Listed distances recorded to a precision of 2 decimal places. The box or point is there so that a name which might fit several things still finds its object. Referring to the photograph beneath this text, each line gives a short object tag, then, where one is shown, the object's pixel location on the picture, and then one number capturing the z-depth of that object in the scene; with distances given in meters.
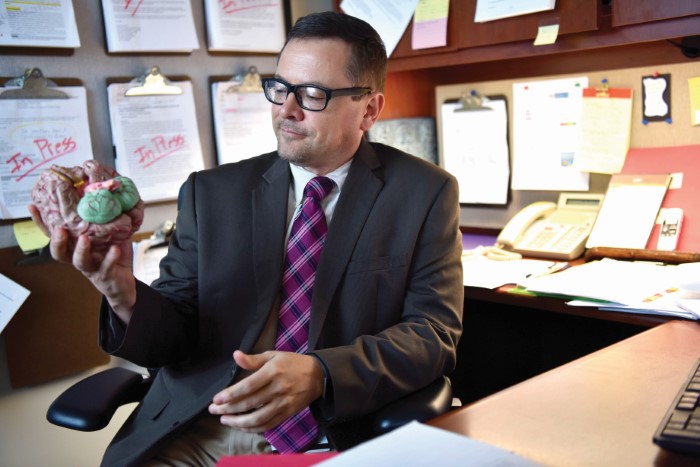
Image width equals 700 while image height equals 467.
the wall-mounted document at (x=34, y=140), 1.76
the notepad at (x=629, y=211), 1.84
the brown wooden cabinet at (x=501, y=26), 1.72
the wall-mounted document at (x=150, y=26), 1.90
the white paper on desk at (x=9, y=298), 1.76
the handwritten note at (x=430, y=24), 2.01
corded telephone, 1.91
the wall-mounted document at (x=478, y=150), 2.26
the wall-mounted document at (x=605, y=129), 1.98
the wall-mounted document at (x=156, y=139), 1.94
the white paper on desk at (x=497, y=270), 1.73
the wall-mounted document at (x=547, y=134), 2.08
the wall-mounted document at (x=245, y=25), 2.09
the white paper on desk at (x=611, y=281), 1.50
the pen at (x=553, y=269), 1.75
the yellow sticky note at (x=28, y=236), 1.79
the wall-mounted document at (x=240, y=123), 2.13
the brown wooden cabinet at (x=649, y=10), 1.55
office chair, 1.17
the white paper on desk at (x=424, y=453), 0.72
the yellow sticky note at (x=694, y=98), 1.84
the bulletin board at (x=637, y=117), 1.89
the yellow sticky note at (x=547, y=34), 1.76
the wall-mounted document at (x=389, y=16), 2.11
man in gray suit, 1.32
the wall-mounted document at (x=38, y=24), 1.73
